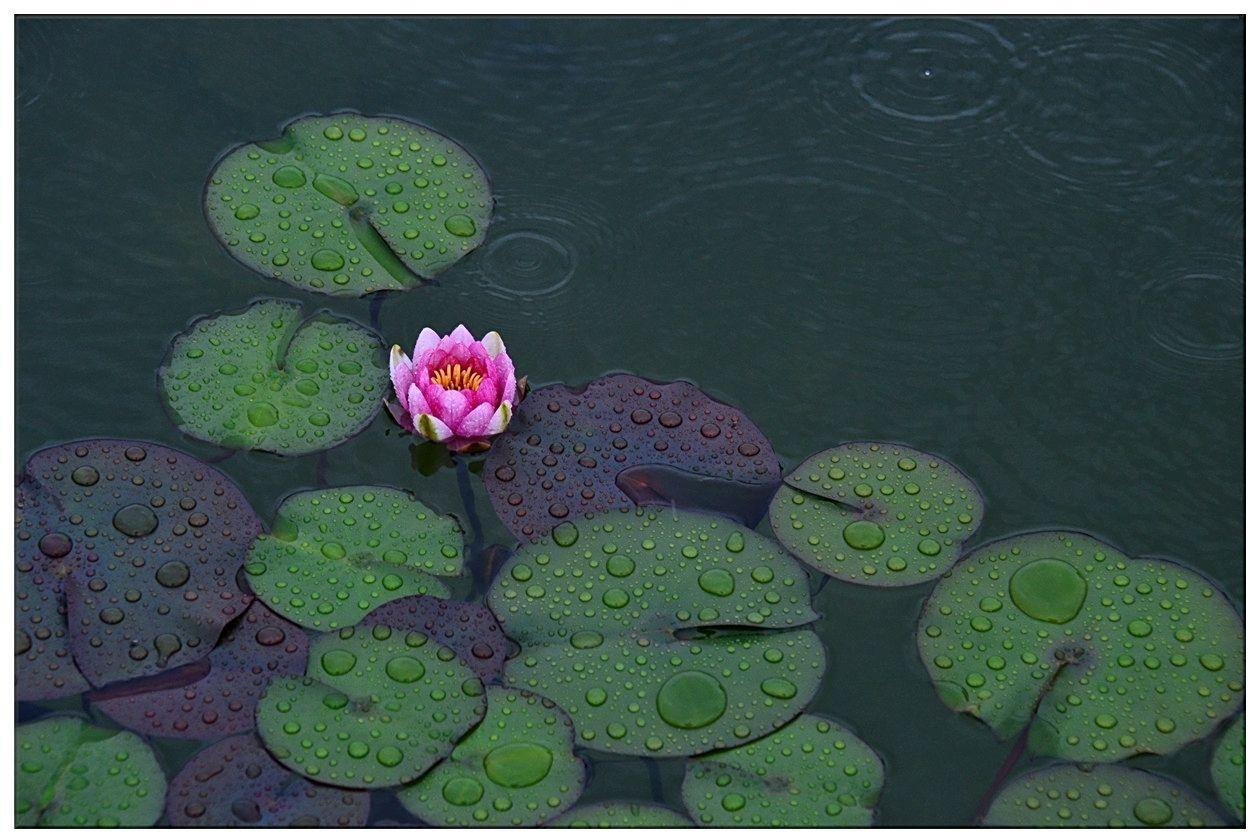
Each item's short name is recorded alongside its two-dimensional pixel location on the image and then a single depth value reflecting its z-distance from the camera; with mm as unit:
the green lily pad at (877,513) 3076
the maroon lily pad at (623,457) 3186
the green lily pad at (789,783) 2639
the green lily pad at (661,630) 2752
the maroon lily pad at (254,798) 2578
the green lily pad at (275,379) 3238
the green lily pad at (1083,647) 2801
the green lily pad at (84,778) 2572
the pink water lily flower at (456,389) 3182
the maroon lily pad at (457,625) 2863
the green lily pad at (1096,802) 2680
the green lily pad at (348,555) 2924
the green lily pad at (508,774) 2596
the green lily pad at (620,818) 2619
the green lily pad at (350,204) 3607
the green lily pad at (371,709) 2625
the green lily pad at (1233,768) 2736
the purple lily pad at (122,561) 2801
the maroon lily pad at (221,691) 2719
